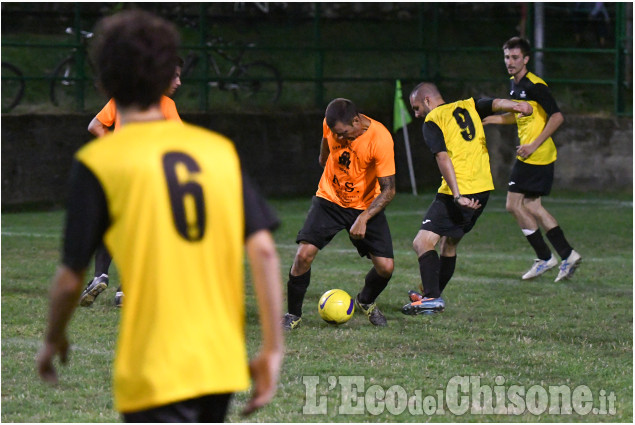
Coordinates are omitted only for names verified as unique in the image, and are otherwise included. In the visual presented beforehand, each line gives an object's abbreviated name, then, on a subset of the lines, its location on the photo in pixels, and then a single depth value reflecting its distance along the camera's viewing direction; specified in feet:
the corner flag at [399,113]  115.44
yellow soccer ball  47.91
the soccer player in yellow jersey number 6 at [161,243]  17.83
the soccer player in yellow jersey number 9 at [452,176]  51.93
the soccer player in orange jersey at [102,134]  52.13
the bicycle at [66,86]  104.42
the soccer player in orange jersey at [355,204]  47.32
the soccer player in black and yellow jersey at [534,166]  62.34
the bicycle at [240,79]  113.09
